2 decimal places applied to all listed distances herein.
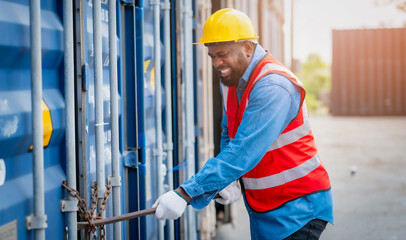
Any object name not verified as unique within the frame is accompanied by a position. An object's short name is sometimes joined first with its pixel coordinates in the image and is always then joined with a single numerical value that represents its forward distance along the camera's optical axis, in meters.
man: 2.41
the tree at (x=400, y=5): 29.86
